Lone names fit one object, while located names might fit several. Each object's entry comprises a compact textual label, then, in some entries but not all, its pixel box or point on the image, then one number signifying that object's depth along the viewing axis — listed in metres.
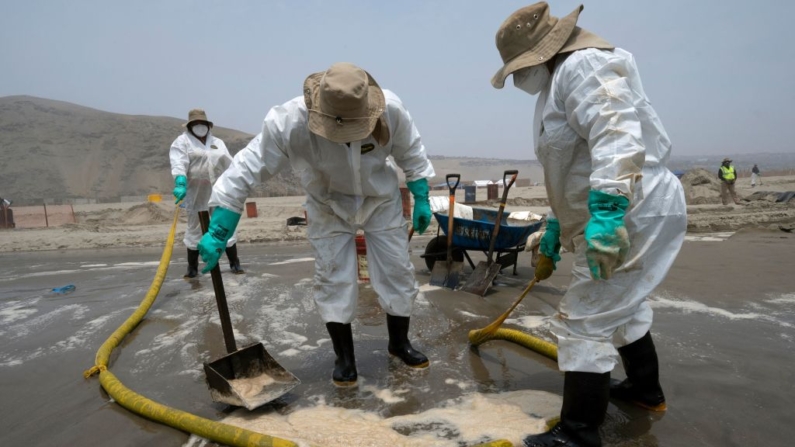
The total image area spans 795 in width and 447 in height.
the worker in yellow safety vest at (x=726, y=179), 13.52
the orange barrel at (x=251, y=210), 15.13
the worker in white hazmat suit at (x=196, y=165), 5.76
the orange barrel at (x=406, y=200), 7.93
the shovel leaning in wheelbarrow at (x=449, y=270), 5.09
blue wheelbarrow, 5.15
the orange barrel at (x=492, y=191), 19.55
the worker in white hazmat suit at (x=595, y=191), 1.77
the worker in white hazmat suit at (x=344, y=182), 2.48
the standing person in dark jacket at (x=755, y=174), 24.13
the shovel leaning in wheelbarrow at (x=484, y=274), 4.81
